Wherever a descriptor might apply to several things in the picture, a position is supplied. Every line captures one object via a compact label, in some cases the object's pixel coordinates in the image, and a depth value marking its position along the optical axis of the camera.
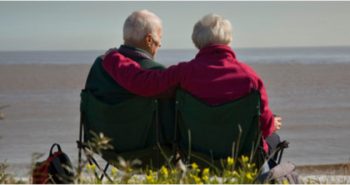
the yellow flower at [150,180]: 6.65
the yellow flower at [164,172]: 6.64
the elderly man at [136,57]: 7.91
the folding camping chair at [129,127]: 7.84
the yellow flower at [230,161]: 6.81
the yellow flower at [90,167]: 6.93
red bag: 7.44
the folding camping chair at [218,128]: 7.50
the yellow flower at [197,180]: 6.51
